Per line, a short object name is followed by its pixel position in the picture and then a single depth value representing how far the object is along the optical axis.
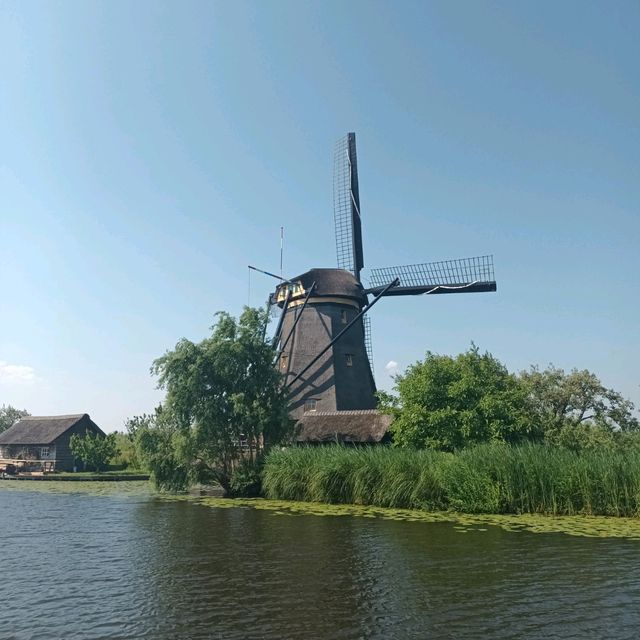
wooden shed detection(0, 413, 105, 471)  39.31
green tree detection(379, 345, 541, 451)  21.80
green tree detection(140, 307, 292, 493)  22.89
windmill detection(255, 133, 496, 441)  30.84
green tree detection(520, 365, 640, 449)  37.25
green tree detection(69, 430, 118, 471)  37.06
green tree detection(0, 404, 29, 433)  74.70
